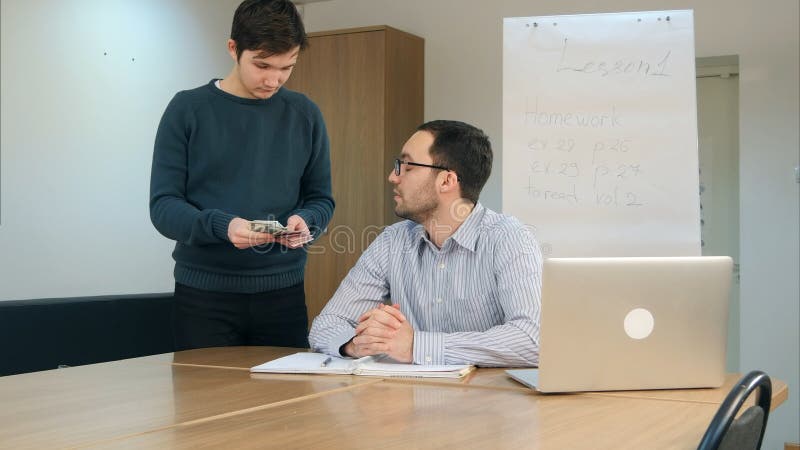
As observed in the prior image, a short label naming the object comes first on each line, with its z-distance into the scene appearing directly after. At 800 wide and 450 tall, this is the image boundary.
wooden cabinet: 5.32
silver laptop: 1.67
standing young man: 2.47
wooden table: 1.36
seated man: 2.07
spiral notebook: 1.95
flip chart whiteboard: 3.04
